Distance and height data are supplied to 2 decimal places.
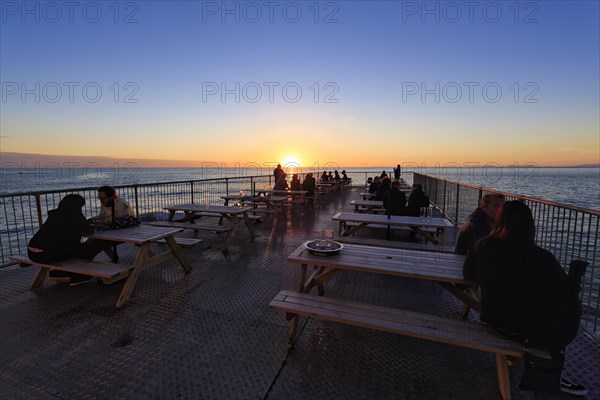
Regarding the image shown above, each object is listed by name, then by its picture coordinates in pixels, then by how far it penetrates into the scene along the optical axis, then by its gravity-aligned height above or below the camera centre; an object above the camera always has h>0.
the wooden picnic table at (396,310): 2.01 -1.13
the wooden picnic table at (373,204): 7.25 -0.89
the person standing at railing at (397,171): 17.79 -0.19
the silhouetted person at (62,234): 3.42 -0.76
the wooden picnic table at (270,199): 8.34 -0.88
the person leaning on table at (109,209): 4.15 -0.58
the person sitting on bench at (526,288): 1.83 -0.78
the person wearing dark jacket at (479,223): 3.17 -0.60
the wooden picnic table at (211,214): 5.60 -0.98
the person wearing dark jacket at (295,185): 12.47 -0.70
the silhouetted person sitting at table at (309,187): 11.38 -0.72
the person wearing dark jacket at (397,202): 5.87 -0.67
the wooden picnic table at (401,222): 4.66 -0.87
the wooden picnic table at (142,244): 3.46 -0.96
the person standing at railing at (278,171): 13.06 -0.12
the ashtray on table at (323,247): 2.95 -0.82
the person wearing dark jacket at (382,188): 8.10 -0.58
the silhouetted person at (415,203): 5.93 -0.70
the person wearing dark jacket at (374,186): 11.20 -0.69
